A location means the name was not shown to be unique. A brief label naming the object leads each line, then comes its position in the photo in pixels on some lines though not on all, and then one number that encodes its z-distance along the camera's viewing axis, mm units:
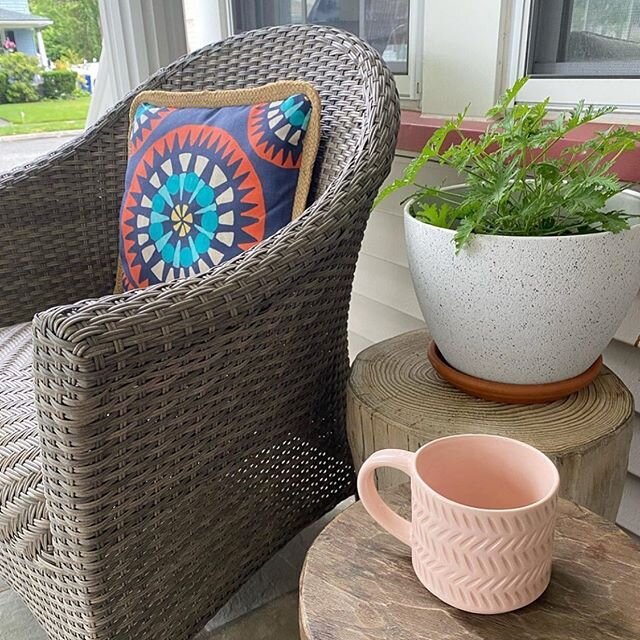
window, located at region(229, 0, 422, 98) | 1355
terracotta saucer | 843
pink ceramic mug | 525
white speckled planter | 748
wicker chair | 693
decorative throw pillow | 1066
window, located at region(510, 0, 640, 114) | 1035
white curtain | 1768
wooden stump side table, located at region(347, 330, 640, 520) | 770
